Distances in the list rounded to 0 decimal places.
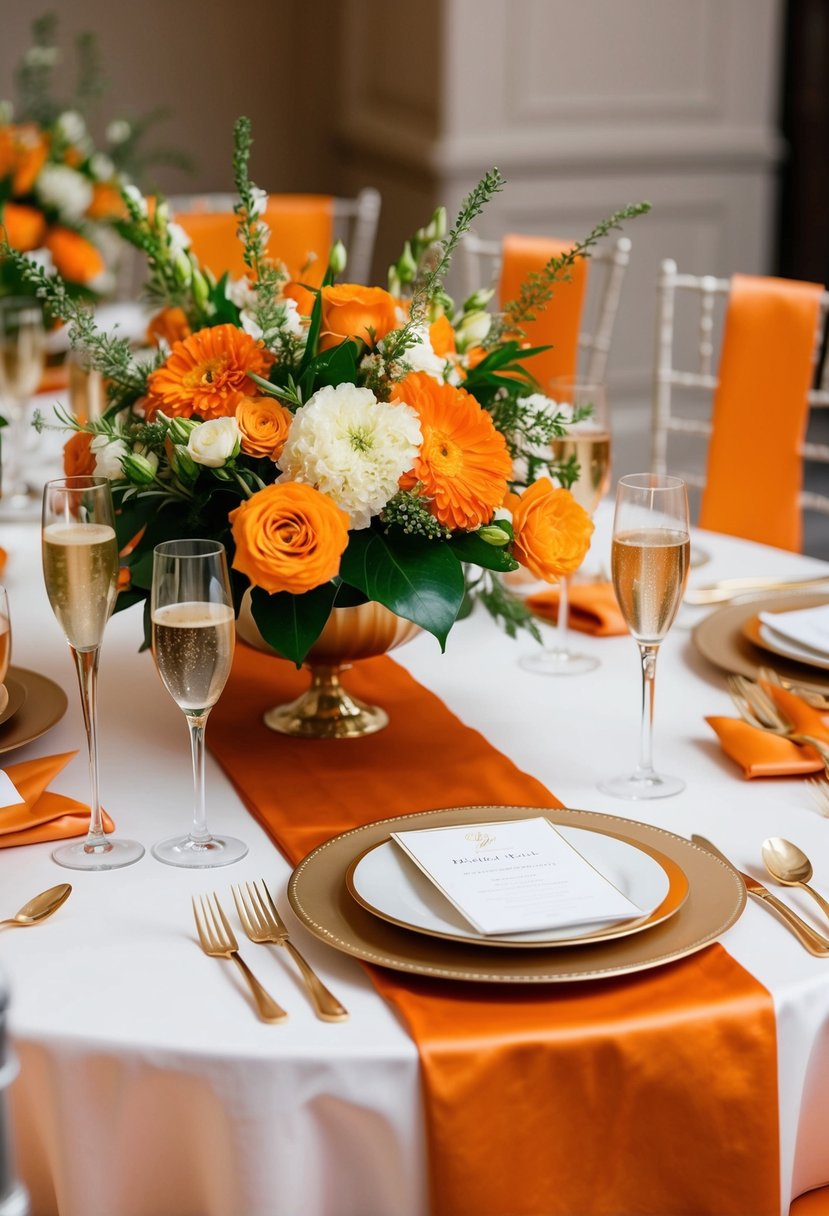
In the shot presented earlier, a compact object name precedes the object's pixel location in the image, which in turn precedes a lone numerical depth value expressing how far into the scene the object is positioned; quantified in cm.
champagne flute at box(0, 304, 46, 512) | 210
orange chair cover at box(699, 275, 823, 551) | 241
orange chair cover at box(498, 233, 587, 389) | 272
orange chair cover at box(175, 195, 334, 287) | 328
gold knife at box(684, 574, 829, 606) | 174
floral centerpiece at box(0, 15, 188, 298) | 300
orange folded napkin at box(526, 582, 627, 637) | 168
